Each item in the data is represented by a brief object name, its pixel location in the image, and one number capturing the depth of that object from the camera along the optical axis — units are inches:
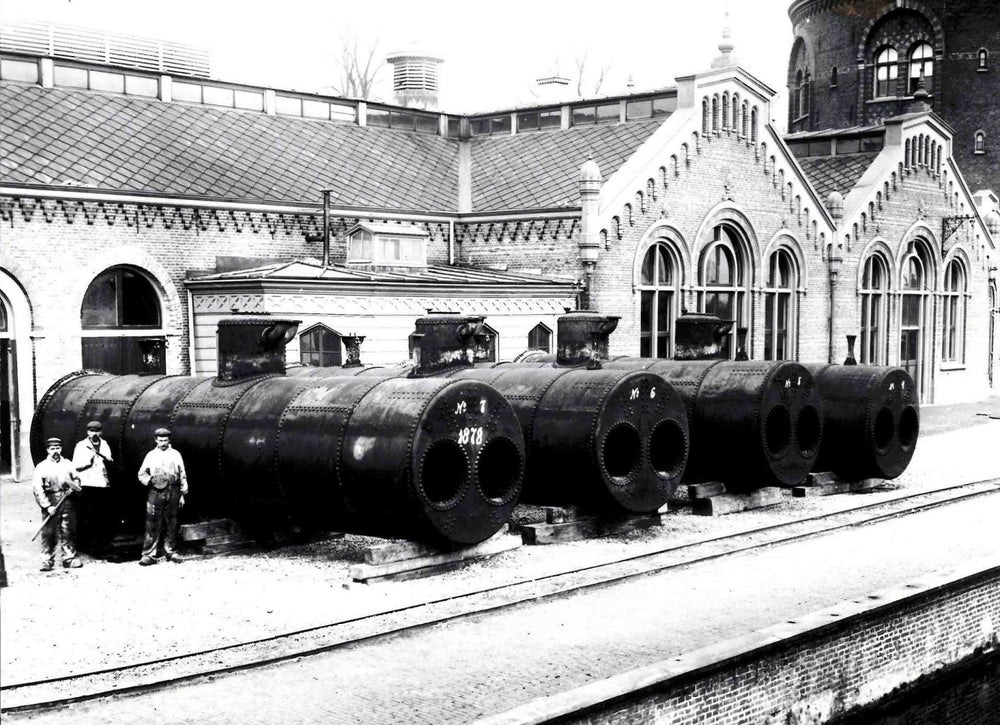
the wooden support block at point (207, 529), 556.1
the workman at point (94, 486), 556.7
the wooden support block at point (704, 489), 697.0
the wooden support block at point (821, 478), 776.3
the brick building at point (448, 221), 878.4
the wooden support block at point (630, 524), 623.2
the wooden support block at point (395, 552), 505.7
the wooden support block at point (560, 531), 597.0
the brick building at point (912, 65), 1893.5
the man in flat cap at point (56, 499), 521.0
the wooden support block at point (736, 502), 697.0
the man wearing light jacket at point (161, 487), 543.2
